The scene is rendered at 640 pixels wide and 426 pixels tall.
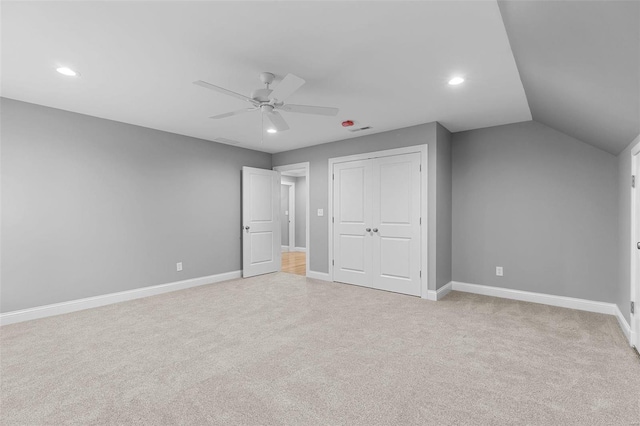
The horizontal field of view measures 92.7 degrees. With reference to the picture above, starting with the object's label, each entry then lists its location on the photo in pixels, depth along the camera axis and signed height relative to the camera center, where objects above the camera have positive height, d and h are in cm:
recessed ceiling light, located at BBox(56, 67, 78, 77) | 262 +123
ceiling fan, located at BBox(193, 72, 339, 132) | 244 +94
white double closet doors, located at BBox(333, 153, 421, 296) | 437 -19
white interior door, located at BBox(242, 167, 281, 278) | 560 -20
